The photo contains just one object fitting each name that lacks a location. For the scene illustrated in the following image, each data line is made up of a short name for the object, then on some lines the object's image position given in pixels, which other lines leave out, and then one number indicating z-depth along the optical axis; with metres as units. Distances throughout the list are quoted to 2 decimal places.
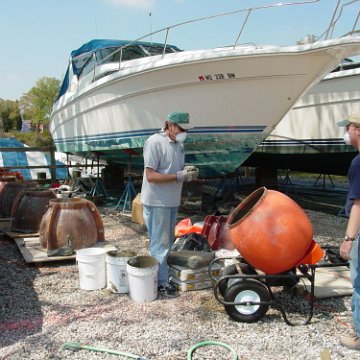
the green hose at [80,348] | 2.87
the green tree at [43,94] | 68.56
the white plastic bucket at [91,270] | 4.04
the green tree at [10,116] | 74.12
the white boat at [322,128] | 7.75
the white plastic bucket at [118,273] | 3.93
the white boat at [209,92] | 6.19
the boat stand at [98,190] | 9.55
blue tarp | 14.08
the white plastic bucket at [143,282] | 3.69
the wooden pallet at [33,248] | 4.77
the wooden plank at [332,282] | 3.88
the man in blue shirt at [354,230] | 2.76
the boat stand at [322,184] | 12.48
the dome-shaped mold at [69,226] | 4.97
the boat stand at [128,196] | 8.25
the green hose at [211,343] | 2.84
